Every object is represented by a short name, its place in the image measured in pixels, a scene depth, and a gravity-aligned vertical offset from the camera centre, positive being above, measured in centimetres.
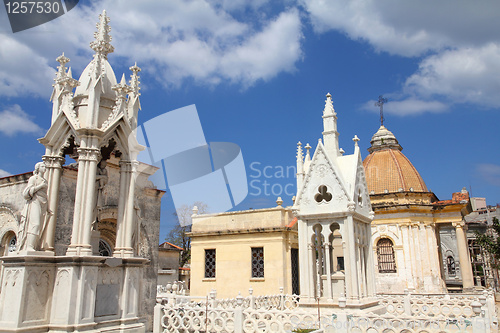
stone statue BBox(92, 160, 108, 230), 967 +198
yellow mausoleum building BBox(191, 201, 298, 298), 2136 +110
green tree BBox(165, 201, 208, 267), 3912 +371
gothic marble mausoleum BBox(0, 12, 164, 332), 790 +101
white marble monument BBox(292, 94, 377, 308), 1389 +185
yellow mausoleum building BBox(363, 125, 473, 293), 2711 +243
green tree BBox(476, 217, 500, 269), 3612 +254
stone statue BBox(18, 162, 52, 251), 827 +125
